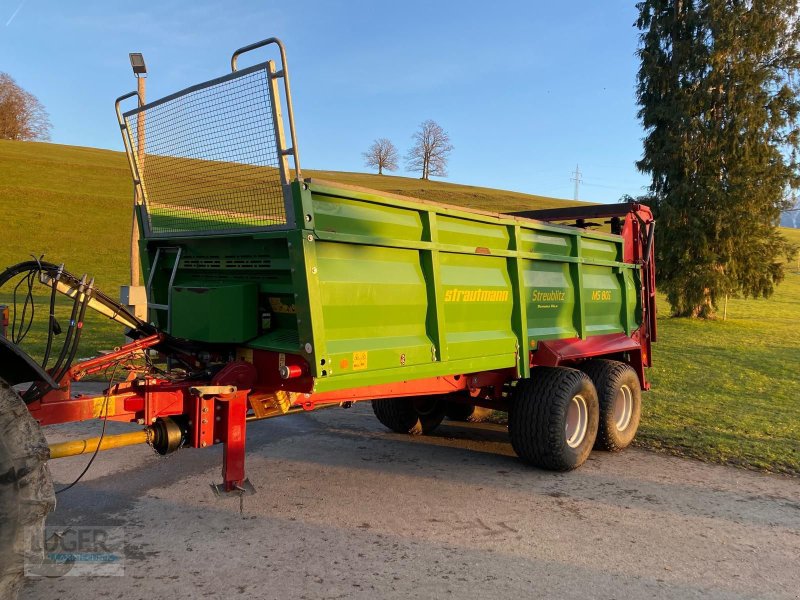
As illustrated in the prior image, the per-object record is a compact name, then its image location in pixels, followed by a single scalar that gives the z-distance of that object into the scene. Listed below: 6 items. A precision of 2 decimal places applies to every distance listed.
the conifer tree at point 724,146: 19.58
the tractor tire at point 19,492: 2.58
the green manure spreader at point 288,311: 3.45
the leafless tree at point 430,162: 74.31
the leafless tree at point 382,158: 76.94
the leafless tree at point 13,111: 65.50
